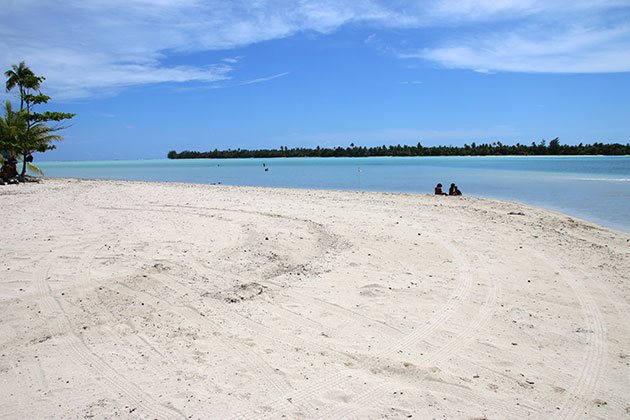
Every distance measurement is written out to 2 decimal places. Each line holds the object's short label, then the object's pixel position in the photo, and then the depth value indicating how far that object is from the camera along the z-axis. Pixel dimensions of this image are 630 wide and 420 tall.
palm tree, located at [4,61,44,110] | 24.80
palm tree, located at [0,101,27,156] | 24.02
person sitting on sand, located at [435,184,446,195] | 22.44
